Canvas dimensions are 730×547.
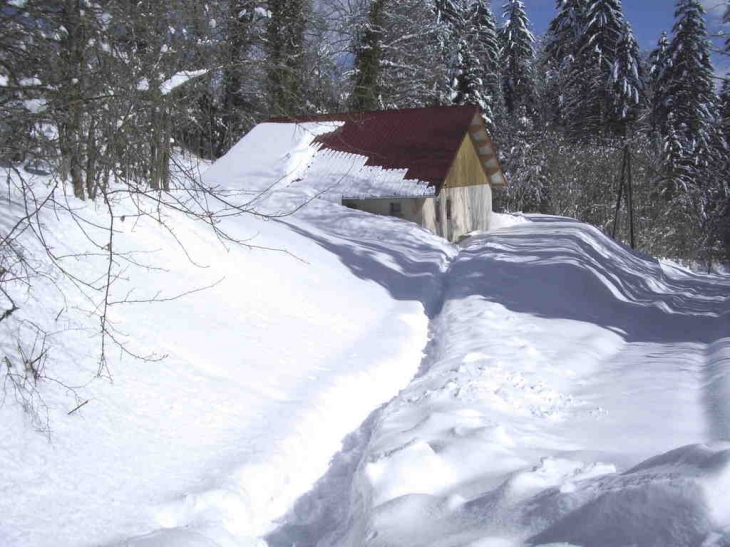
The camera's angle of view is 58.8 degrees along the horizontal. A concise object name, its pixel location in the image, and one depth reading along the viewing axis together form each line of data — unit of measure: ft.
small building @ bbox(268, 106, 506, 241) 70.13
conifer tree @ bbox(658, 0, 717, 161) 132.46
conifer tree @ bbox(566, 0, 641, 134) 144.77
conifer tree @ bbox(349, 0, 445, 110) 85.81
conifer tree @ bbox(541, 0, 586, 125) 151.84
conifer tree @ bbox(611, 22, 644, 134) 144.25
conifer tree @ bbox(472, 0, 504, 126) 137.59
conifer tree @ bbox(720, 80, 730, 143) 132.30
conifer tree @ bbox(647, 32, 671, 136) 139.03
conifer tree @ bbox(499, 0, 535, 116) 157.99
